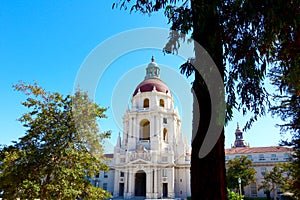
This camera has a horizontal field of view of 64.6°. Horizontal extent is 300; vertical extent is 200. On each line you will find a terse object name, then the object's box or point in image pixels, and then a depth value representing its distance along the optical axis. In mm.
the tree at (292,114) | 14094
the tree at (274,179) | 39762
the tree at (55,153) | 12120
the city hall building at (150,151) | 46500
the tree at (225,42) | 5051
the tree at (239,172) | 41250
